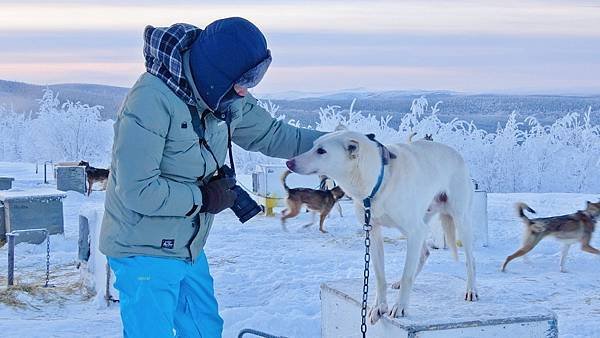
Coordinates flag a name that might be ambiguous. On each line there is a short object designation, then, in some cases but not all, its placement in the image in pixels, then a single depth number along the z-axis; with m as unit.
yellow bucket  13.90
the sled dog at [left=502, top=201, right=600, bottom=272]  9.15
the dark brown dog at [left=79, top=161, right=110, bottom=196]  17.94
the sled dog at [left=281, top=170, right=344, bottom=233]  12.20
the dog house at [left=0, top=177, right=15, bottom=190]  17.82
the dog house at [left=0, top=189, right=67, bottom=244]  10.93
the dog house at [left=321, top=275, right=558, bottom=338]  3.54
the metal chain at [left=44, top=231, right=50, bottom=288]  8.22
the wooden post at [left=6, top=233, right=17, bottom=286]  7.89
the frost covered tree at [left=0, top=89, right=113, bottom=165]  41.81
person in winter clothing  2.82
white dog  3.54
